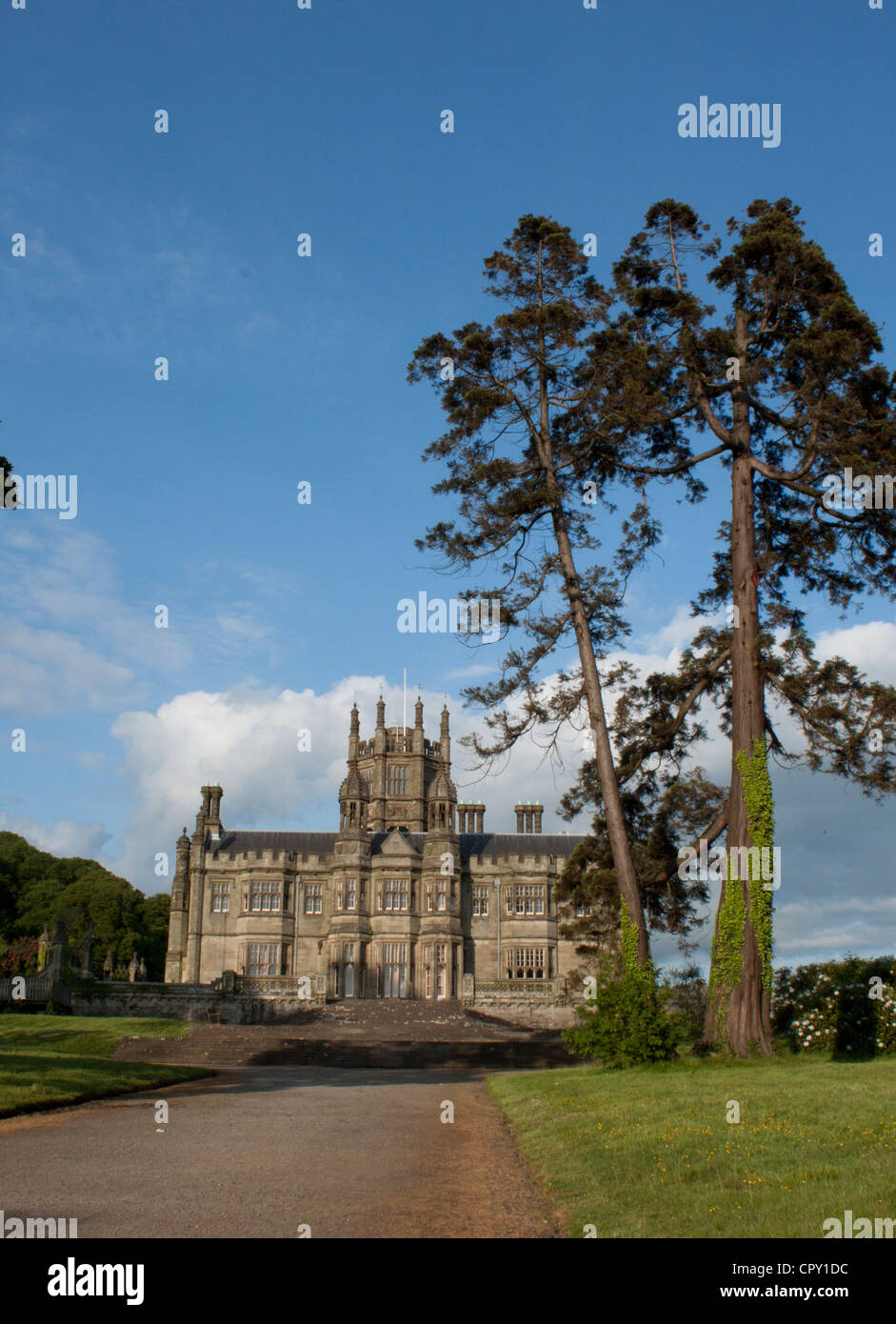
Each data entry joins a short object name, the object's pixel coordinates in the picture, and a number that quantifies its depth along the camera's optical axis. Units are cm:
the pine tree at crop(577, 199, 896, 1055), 2156
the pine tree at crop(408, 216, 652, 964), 2322
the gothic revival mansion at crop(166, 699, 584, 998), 6225
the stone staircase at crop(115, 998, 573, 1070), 3011
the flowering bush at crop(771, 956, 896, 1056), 2180
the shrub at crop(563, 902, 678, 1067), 1941
